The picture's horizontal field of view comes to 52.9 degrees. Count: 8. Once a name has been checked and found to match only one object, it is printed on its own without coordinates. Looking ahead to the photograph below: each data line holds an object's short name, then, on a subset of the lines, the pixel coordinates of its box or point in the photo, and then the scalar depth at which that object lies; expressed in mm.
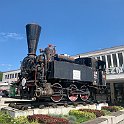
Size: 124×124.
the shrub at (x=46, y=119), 5364
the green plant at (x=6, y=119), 5580
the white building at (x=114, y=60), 19278
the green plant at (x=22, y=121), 5465
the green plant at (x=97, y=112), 7646
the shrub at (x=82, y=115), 6852
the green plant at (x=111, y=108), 9711
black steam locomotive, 7926
